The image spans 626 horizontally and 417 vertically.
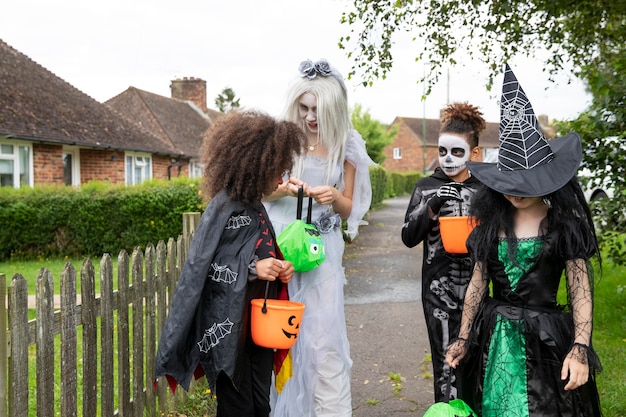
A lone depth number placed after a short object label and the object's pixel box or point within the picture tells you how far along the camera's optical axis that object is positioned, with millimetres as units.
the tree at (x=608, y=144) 5043
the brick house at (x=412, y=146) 61188
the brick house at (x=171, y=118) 28967
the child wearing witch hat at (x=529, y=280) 2400
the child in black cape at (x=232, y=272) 2604
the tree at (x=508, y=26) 7305
